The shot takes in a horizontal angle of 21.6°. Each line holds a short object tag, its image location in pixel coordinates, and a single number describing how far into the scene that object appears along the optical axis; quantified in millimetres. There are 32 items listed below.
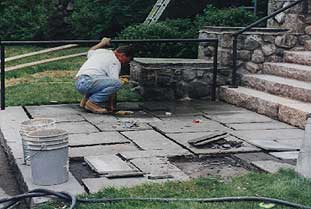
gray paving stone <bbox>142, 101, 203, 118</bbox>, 10100
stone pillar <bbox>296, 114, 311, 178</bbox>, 6200
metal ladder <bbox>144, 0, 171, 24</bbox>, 17076
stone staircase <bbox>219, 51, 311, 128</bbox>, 9340
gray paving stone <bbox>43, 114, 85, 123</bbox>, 9349
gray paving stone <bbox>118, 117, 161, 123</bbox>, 9380
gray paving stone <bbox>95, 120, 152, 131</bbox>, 8775
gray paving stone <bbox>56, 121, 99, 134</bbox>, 8581
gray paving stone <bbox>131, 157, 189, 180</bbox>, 6457
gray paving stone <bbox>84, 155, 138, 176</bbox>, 6526
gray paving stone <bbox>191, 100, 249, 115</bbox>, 10323
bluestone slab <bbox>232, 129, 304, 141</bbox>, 8313
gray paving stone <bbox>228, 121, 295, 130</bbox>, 8953
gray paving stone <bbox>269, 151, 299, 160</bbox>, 7207
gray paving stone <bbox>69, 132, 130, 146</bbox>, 7901
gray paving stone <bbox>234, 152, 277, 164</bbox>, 7167
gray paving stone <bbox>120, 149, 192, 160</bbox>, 7201
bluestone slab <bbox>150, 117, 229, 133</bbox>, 8770
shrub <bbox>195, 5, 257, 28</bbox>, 13629
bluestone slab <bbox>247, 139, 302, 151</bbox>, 7643
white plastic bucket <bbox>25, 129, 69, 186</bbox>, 6040
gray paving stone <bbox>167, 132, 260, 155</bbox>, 7489
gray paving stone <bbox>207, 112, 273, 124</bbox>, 9489
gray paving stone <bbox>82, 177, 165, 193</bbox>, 6020
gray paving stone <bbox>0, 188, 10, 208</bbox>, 6291
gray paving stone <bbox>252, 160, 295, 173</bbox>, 6657
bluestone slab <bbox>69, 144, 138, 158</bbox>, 7321
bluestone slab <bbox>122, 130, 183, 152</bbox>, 7668
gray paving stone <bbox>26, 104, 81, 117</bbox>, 9817
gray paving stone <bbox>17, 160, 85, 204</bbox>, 5866
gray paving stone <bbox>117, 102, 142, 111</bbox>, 10482
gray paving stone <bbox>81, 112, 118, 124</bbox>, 9331
